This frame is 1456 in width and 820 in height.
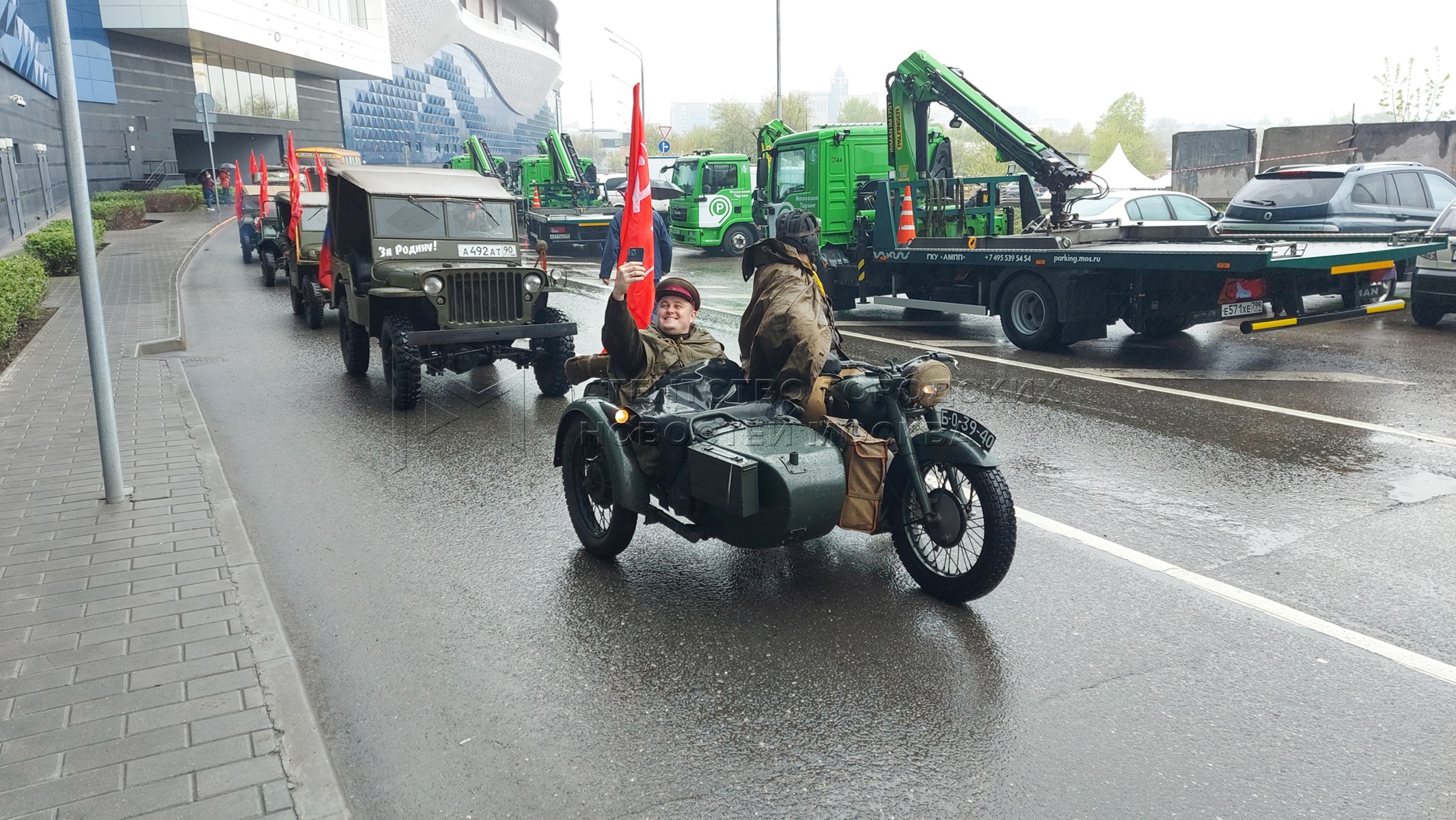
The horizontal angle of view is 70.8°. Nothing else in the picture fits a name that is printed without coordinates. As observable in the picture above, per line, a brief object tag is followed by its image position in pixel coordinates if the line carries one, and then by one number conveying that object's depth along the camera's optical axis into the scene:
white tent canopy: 35.78
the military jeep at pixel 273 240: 18.23
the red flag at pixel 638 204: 6.16
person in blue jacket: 12.98
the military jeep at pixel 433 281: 9.27
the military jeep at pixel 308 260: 14.23
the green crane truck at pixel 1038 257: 9.84
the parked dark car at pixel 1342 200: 12.84
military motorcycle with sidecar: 4.34
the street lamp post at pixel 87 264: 5.64
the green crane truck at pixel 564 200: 25.95
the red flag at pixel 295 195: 15.47
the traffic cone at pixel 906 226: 13.41
